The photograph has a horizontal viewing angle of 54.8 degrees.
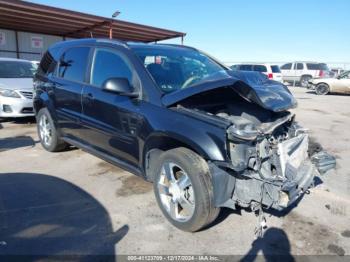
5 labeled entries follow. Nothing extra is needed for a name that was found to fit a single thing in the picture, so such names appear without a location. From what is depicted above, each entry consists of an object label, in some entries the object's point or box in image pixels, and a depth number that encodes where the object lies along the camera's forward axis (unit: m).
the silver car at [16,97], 8.17
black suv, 3.07
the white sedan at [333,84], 20.06
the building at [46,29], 17.03
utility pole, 18.00
